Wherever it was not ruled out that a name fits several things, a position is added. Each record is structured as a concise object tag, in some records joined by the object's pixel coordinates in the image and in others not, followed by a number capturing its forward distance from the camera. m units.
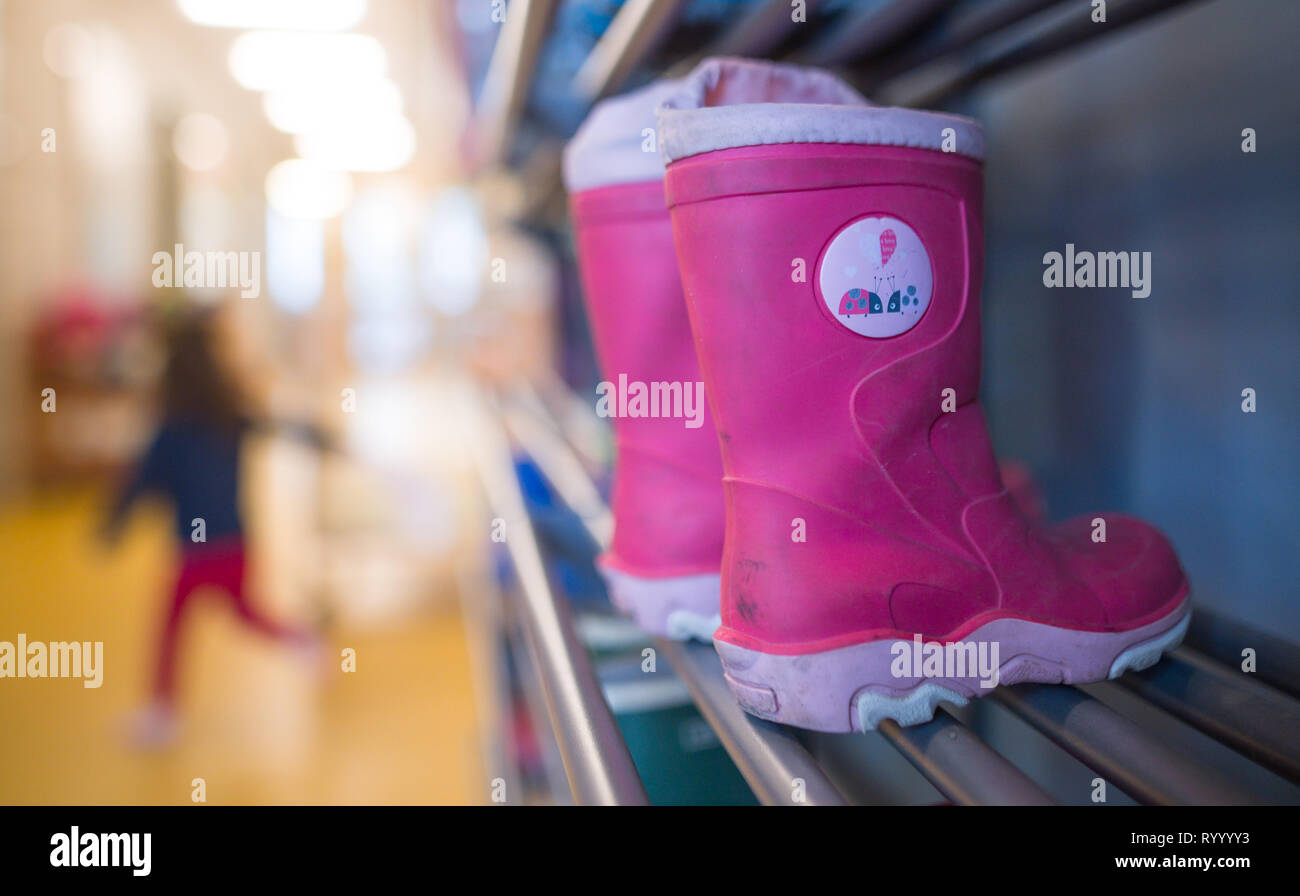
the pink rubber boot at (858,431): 0.55
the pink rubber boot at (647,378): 0.73
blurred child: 2.68
